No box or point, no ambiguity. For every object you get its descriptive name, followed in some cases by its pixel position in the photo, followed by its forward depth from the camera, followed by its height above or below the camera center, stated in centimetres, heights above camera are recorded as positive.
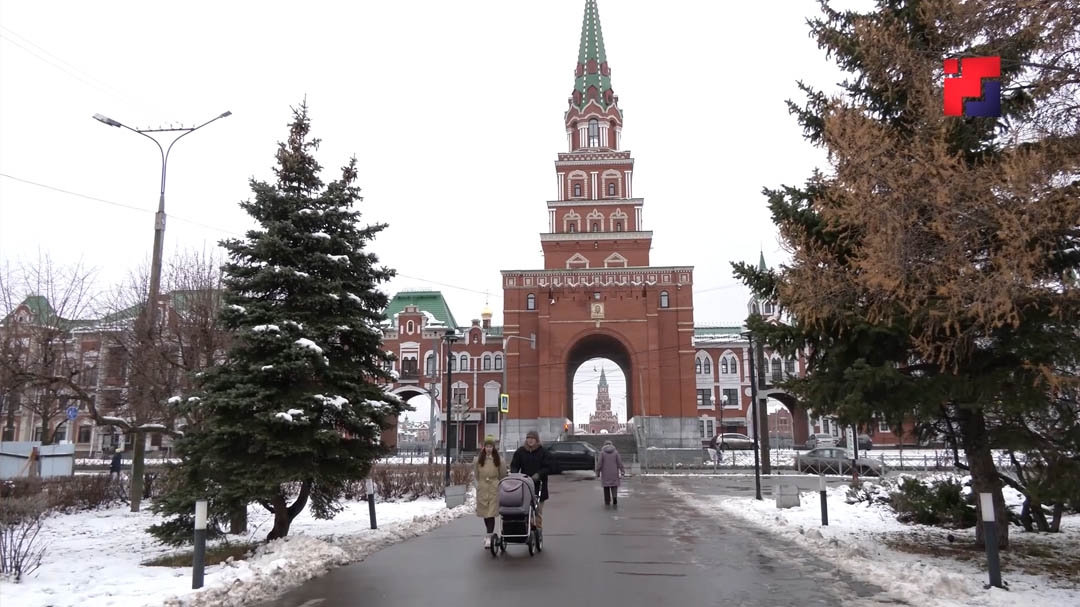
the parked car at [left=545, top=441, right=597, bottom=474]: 3500 -200
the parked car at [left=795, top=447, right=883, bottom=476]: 3362 -240
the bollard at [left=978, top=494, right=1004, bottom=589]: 795 -134
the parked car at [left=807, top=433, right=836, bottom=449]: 5835 -237
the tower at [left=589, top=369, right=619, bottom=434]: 16112 -48
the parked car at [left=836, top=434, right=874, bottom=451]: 5231 -227
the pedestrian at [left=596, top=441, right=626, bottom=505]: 1866 -145
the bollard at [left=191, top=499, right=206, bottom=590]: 805 -146
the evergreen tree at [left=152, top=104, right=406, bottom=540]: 1112 +78
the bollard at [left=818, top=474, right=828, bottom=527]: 1412 -180
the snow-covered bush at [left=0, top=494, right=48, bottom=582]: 905 -157
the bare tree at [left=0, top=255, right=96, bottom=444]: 1622 +201
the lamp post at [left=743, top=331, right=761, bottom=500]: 2053 +4
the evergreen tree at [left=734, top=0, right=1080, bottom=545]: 746 +193
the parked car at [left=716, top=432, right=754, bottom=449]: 6102 -243
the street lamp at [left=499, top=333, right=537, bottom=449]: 5170 +533
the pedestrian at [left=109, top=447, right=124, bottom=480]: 2418 -167
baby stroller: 1028 -138
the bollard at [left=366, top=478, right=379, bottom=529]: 1376 -159
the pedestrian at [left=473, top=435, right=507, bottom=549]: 1080 -98
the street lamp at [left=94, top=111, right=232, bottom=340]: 1512 +392
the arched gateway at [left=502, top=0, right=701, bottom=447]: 5256 +766
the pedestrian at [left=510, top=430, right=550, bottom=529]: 1156 -77
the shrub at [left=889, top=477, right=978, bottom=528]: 1232 -156
